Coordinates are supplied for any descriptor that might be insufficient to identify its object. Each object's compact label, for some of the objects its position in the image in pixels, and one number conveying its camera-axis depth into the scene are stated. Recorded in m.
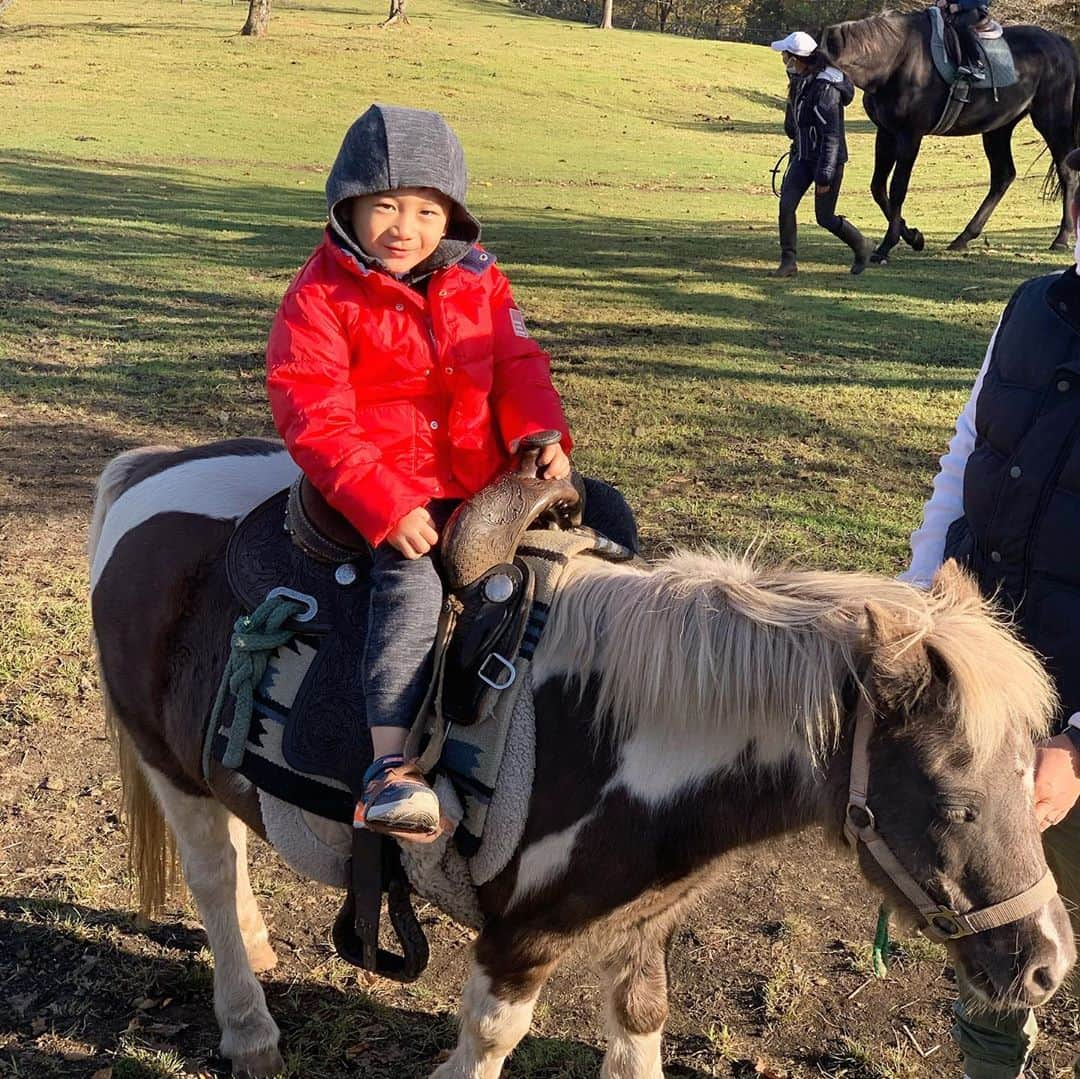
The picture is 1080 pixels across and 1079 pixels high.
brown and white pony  1.57
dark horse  10.86
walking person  9.74
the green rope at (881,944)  2.04
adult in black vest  1.79
